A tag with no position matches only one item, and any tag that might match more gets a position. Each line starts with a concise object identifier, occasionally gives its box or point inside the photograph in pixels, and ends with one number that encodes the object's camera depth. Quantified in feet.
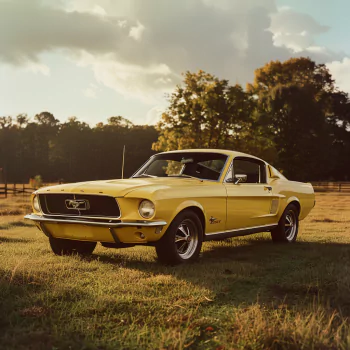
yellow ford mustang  20.57
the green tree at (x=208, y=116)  111.34
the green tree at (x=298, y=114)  171.53
